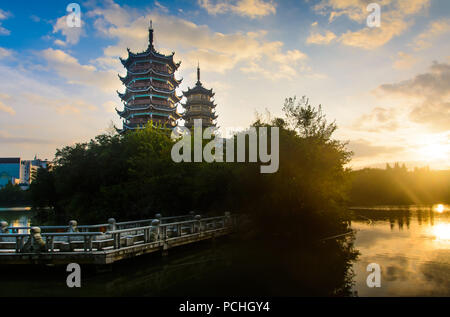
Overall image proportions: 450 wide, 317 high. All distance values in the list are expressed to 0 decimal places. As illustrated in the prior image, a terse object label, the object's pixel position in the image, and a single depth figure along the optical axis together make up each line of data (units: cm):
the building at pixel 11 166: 13088
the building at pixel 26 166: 14682
